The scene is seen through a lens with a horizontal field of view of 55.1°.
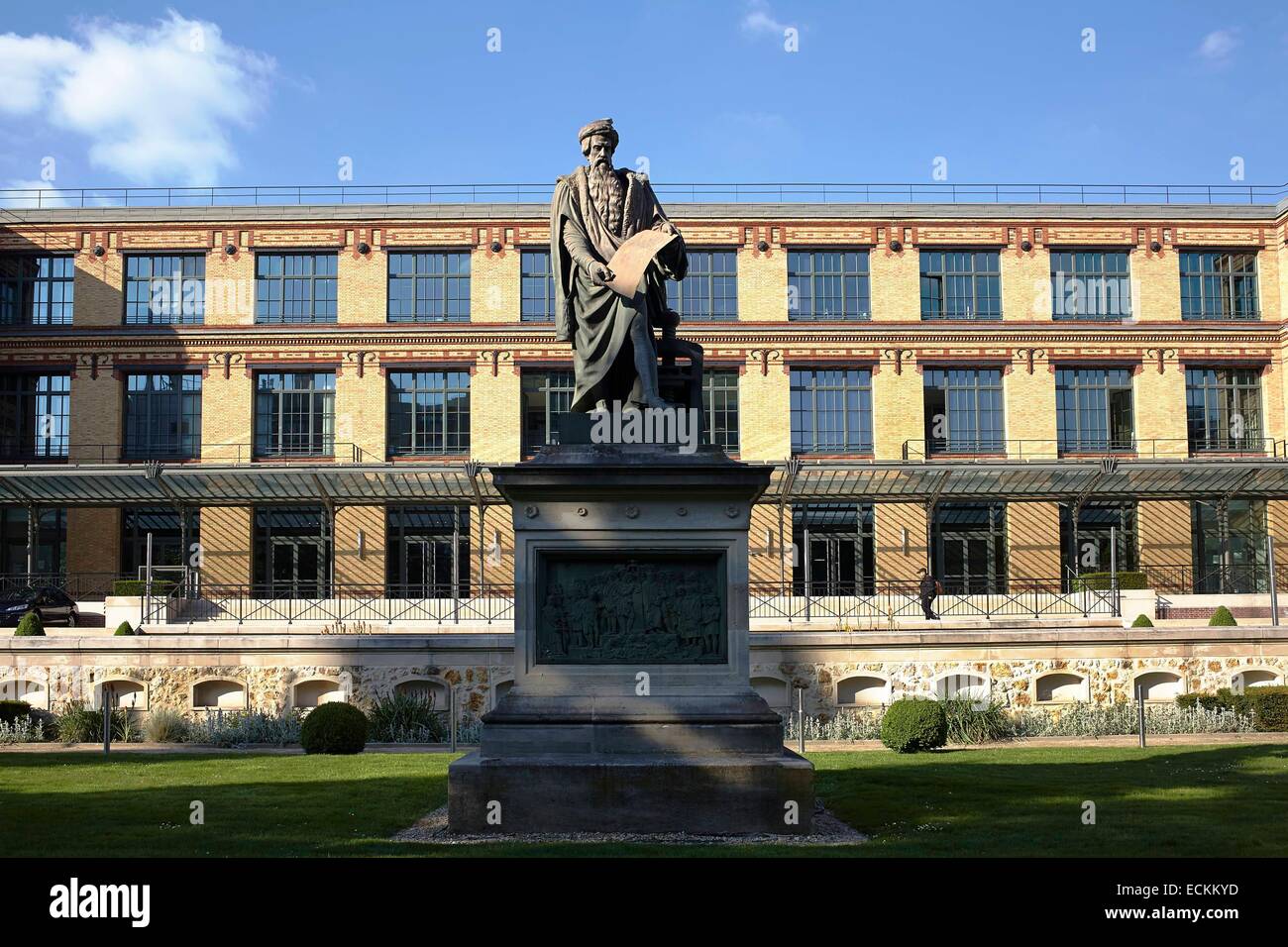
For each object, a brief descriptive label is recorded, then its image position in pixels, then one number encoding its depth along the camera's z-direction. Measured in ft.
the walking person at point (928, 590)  104.99
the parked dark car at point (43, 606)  113.70
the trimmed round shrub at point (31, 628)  94.63
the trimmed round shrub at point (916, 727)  61.31
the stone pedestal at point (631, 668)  32.07
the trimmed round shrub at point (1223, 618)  99.41
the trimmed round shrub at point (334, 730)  59.00
